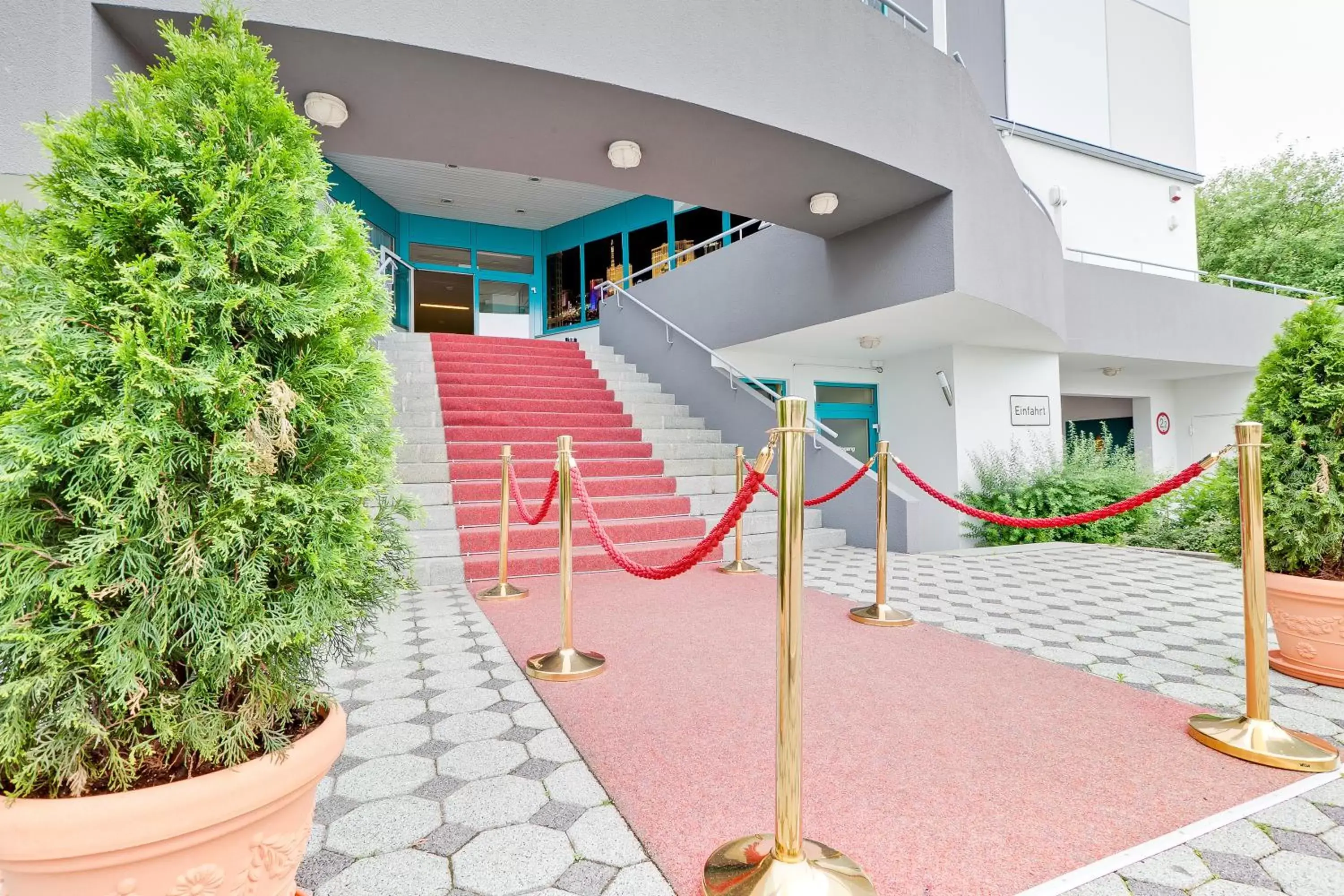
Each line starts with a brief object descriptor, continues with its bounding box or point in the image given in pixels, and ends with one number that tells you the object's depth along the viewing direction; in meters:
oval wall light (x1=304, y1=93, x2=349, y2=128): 4.23
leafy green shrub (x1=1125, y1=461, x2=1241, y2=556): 7.57
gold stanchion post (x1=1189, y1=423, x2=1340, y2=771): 2.32
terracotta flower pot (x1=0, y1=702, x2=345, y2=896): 1.09
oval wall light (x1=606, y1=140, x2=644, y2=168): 5.02
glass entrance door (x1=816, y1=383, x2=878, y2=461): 10.75
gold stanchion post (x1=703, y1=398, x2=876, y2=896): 1.59
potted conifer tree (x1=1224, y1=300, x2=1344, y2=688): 3.01
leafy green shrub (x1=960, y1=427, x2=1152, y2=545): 8.80
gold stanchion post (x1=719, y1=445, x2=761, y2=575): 5.90
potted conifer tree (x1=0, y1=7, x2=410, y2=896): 1.15
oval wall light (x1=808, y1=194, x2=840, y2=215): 6.10
